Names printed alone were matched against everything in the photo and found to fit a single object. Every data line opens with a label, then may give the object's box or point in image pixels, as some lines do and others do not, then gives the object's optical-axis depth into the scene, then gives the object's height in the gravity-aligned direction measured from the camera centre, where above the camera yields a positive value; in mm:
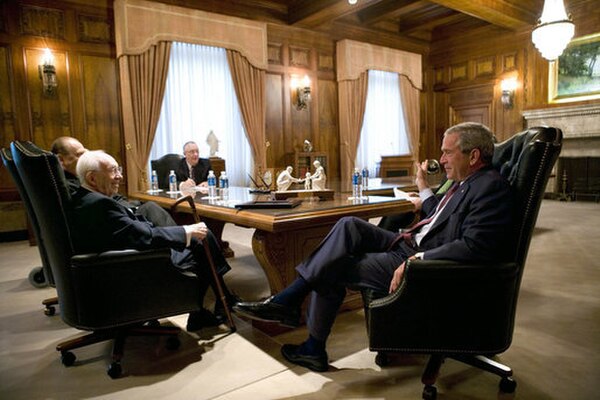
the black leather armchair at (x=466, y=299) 1512 -497
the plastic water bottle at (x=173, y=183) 3715 -119
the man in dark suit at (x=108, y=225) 1832 -235
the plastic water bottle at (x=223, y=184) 3205 -121
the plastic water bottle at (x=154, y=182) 4188 -120
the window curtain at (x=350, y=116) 7672 +893
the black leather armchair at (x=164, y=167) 4422 +28
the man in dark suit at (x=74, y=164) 2701 +52
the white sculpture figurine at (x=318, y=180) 2887 -98
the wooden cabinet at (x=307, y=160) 7074 +101
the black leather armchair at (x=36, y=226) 2169 -287
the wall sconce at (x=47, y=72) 5113 +1221
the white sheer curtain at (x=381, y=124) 8141 +786
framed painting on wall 7047 +1466
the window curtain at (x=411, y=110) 8562 +1097
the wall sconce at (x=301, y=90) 7164 +1282
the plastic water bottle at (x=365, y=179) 3561 -128
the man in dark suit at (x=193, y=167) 4297 +18
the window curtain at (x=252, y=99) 6426 +1061
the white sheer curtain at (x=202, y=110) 5961 +861
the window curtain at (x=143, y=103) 5578 +892
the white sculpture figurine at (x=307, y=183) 3023 -122
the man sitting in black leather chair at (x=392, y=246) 1538 -347
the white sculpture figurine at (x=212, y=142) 6215 +384
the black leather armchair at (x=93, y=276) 1774 -466
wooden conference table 2123 -286
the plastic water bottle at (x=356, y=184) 2908 -135
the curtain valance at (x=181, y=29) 5457 +1953
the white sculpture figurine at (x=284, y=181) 3051 -105
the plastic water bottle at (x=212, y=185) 3086 -122
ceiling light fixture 5191 +1611
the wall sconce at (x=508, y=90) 7941 +1321
